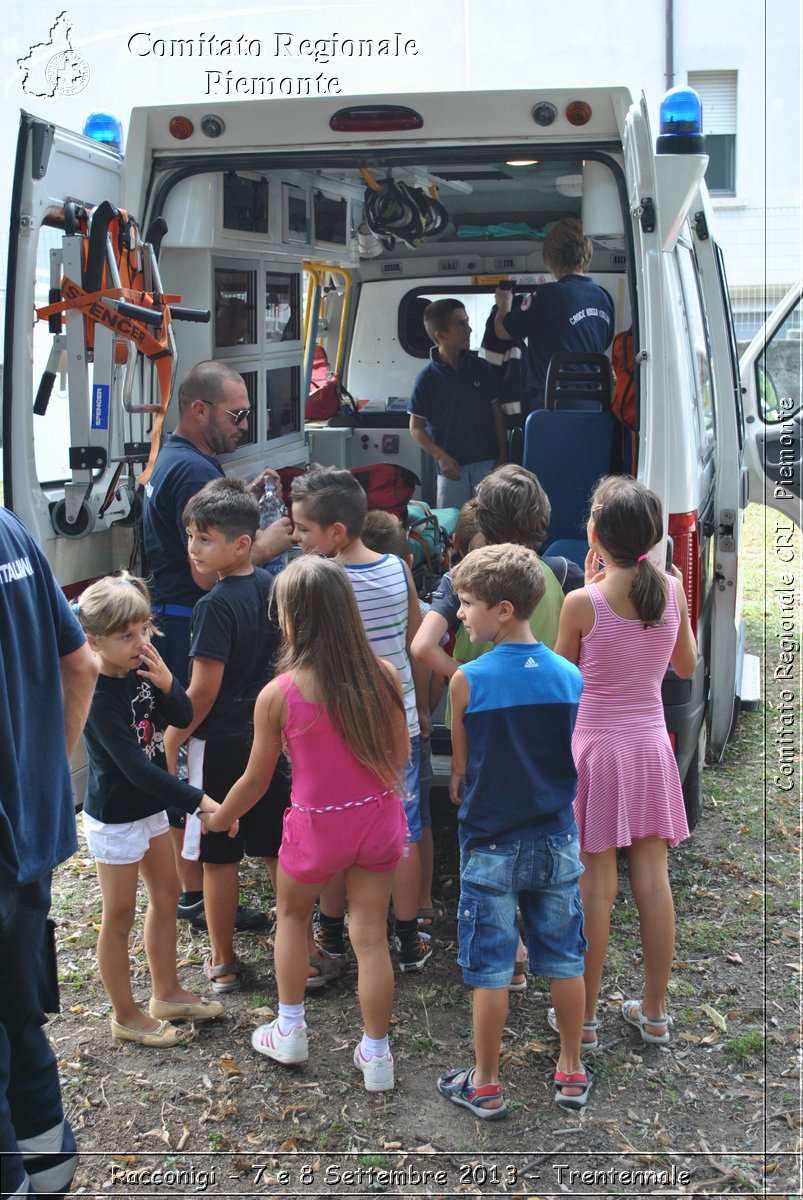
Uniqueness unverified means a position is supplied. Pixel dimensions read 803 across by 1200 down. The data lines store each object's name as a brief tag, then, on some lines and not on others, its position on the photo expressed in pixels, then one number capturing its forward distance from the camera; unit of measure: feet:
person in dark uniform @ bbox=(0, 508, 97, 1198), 8.32
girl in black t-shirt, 10.87
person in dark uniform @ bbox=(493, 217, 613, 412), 18.11
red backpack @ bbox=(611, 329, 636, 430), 15.02
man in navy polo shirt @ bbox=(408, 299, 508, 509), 20.93
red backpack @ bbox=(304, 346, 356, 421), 25.04
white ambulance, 12.55
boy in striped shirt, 12.20
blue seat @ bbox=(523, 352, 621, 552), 15.52
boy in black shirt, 12.18
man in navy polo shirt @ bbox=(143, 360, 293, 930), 13.94
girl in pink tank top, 10.44
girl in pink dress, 11.32
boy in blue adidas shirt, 10.30
